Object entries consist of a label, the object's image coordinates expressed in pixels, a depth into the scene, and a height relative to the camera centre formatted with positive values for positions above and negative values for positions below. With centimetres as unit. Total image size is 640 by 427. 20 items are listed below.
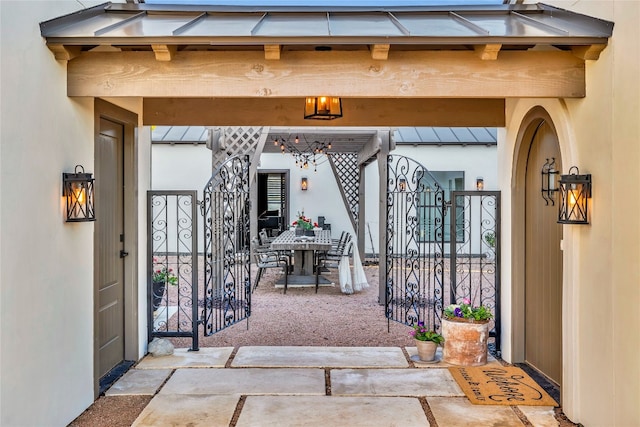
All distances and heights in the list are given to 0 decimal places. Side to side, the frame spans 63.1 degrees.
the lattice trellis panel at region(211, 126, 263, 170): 862 +119
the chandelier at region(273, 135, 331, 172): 1081 +144
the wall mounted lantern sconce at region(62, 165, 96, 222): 331 +12
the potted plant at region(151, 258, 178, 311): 652 -90
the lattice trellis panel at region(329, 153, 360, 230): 1304 +96
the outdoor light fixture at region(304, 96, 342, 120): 418 +85
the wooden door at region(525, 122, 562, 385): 409 -48
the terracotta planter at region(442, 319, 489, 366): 465 -117
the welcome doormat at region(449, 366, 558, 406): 380 -137
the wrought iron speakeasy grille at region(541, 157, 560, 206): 408 +27
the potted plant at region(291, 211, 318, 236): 976 -28
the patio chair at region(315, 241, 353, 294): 830 -95
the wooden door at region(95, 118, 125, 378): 418 -28
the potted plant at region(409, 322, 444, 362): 475 -120
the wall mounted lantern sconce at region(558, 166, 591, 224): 324 +9
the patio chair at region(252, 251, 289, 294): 864 -88
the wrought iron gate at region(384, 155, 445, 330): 583 -129
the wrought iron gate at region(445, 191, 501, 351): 511 -64
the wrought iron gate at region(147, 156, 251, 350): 509 -97
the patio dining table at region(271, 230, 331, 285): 859 -75
